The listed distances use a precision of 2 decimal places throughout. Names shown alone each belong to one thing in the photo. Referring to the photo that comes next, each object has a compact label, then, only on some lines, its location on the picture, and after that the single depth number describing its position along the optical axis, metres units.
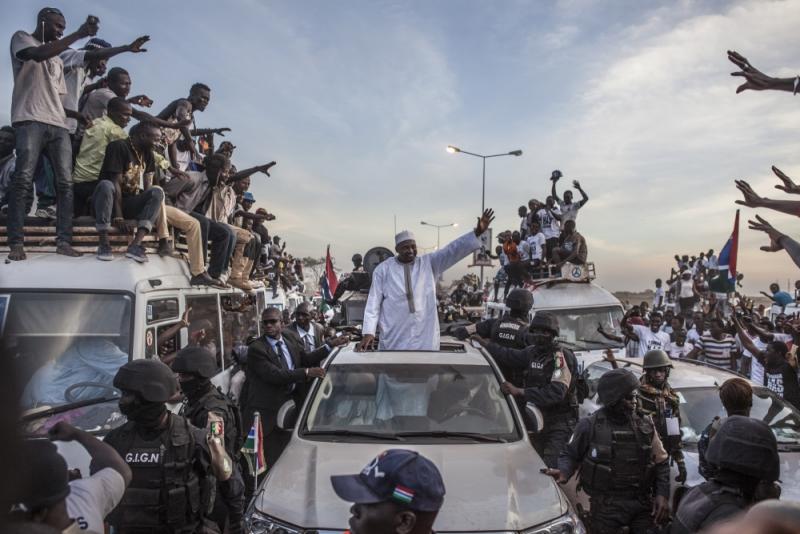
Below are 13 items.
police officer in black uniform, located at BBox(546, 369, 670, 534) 3.81
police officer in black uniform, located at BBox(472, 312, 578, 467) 4.96
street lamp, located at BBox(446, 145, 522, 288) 27.64
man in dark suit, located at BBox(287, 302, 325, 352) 7.80
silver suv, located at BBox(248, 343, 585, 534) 3.10
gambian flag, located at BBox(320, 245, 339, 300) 16.45
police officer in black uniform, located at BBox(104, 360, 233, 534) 2.93
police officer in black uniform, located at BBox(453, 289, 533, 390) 5.96
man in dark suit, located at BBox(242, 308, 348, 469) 5.31
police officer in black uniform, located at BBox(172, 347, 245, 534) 3.74
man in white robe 5.59
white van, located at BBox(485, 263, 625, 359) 9.70
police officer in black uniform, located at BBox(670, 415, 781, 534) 2.46
